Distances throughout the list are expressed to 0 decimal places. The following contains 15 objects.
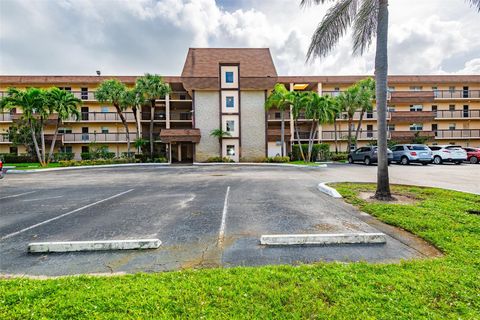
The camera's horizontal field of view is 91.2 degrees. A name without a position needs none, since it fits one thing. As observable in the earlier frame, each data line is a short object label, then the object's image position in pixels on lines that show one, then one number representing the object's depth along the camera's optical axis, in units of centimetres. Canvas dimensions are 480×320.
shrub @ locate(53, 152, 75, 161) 3016
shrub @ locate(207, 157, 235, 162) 2862
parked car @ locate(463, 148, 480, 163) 2441
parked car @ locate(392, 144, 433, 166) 2233
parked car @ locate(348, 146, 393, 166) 2262
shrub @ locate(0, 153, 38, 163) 3052
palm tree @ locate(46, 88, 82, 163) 2491
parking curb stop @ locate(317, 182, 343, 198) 867
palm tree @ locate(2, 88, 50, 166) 2397
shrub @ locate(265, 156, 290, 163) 2801
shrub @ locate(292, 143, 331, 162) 2905
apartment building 2948
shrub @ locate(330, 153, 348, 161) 2970
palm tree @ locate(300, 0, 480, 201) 830
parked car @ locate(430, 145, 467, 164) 2289
